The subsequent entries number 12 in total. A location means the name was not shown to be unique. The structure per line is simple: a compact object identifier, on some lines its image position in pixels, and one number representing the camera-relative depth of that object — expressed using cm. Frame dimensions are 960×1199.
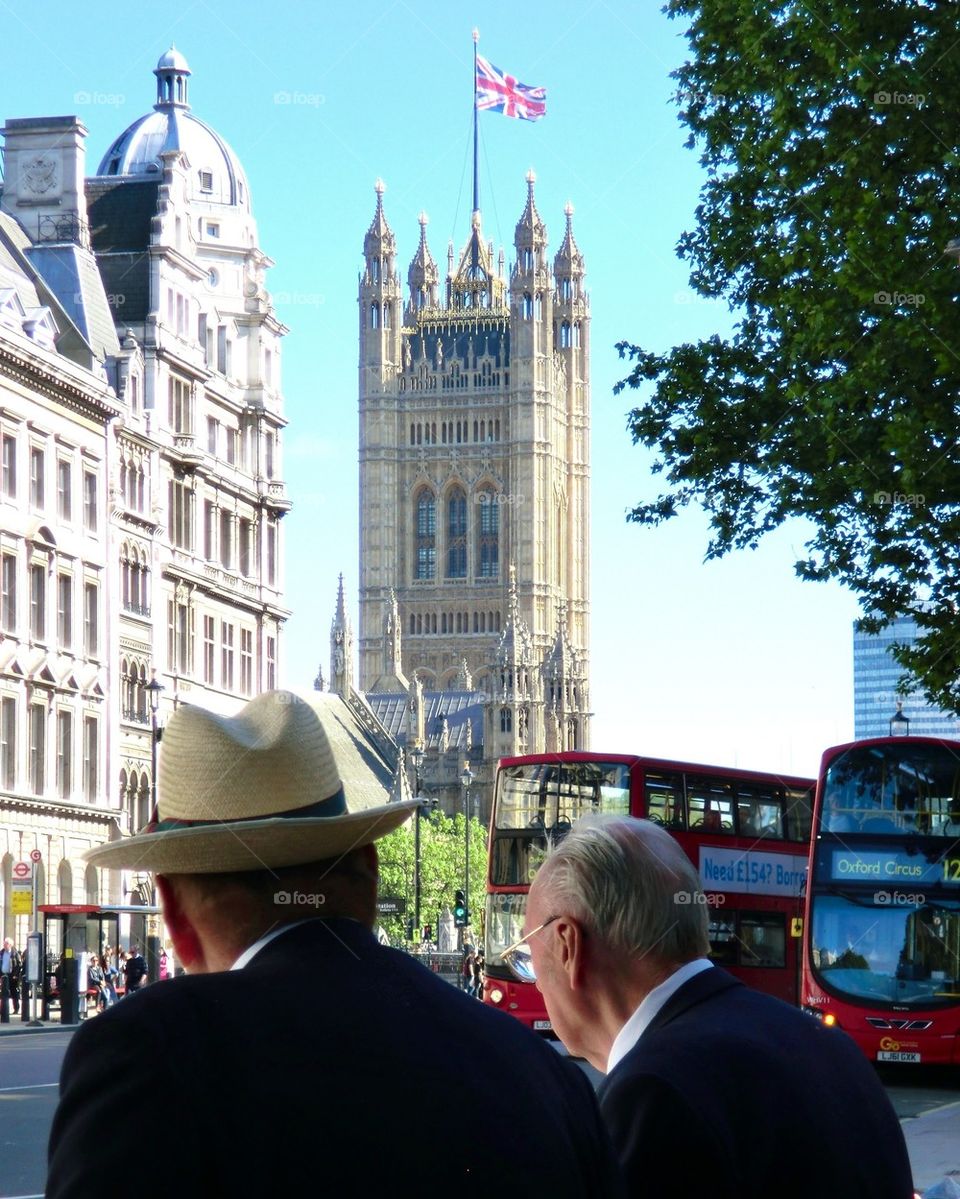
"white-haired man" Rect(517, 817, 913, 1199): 404
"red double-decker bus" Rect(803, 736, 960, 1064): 2481
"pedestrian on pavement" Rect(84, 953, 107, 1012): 4159
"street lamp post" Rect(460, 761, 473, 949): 8456
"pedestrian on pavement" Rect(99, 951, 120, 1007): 4235
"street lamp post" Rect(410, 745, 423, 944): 8619
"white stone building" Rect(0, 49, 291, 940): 5806
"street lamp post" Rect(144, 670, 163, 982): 4569
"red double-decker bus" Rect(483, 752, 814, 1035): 3048
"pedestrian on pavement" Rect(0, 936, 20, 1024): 4222
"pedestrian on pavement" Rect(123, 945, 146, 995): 4231
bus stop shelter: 3897
